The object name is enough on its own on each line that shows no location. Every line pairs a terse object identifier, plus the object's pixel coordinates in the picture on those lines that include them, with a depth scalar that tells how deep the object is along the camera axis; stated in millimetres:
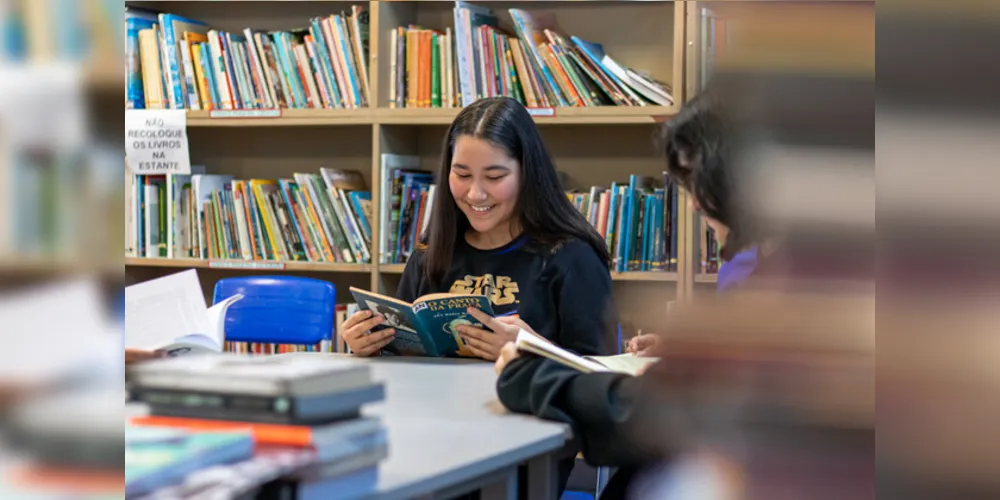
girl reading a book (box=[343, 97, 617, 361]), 2113
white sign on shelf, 3334
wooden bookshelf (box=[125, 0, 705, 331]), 2973
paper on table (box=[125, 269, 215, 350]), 1684
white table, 1022
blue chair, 2473
